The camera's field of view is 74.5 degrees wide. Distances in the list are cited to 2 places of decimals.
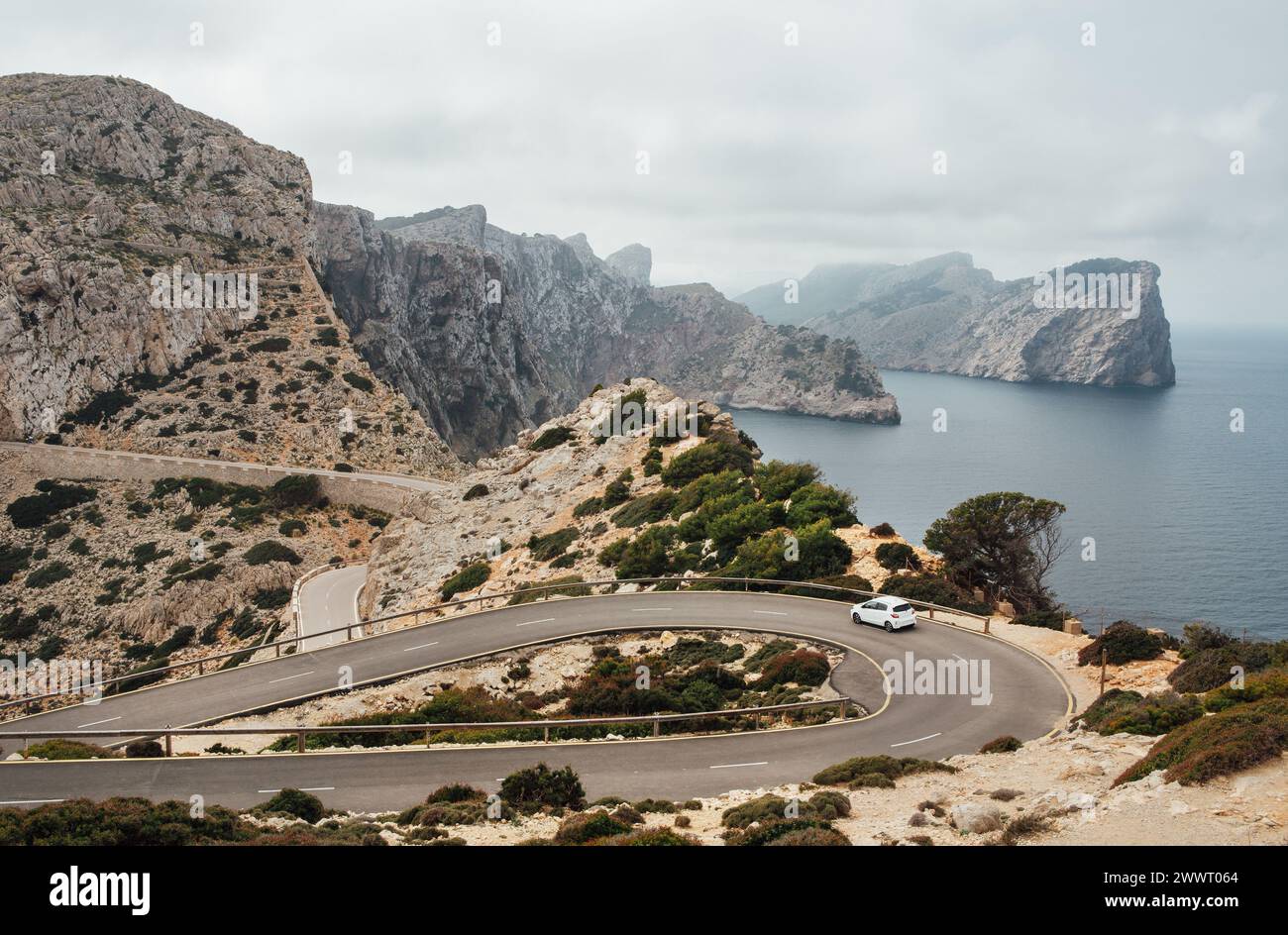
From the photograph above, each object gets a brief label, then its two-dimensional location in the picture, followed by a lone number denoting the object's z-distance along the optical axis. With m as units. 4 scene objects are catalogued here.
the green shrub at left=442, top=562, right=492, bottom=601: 43.03
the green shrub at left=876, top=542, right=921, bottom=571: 36.16
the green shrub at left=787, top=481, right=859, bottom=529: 40.16
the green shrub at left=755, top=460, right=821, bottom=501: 43.41
